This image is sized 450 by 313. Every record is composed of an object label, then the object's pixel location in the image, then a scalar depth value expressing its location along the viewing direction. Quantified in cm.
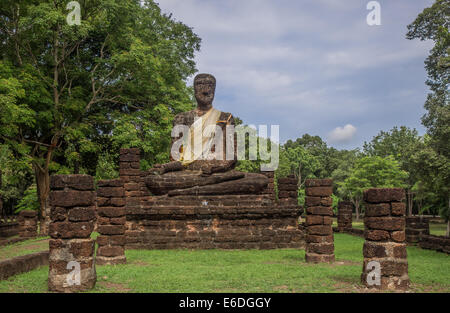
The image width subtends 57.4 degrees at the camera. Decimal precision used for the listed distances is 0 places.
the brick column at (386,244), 683
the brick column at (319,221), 956
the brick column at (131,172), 1611
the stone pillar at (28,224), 1811
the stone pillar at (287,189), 1839
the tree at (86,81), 1797
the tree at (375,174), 3238
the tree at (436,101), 1638
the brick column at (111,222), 952
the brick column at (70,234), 654
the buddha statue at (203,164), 1328
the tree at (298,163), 4082
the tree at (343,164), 4644
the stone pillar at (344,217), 2091
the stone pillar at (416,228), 1451
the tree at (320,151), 5000
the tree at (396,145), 3870
